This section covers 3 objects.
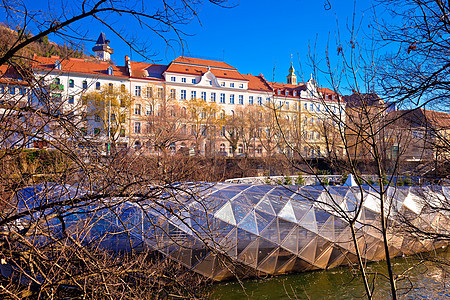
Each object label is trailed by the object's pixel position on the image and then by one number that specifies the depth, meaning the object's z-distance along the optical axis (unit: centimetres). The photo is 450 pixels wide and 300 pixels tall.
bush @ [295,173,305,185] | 2020
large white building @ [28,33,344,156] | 3891
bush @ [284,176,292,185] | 1978
